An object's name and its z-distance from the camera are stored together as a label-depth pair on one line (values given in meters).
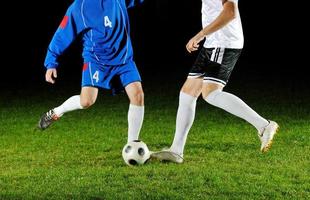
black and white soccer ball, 11.44
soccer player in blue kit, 12.09
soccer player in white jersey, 11.31
